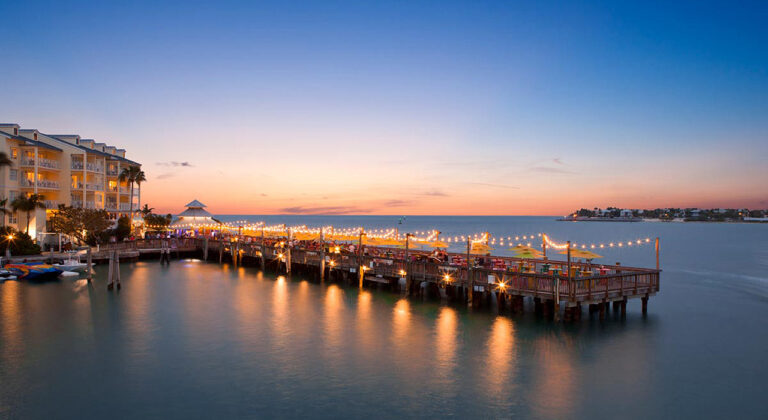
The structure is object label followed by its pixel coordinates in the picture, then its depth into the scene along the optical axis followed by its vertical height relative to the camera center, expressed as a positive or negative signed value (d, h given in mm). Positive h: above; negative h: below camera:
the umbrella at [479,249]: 34000 -2238
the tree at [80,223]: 50125 -617
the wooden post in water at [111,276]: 37781 -4629
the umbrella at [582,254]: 30628 -2357
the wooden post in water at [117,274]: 37200 -4466
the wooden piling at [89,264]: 41156 -4056
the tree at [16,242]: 44250 -2330
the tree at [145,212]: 80038 +841
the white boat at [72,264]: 43500 -4350
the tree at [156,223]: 73812 -920
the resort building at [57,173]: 50438 +5193
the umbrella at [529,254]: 33044 -2524
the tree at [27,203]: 47628 +1369
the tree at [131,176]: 68062 +5915
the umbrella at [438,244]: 38469 -2141
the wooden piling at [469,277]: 29984 -3730
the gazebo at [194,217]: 60219 +8
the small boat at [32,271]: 40750 -4555
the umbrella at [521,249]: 33922 -2248
